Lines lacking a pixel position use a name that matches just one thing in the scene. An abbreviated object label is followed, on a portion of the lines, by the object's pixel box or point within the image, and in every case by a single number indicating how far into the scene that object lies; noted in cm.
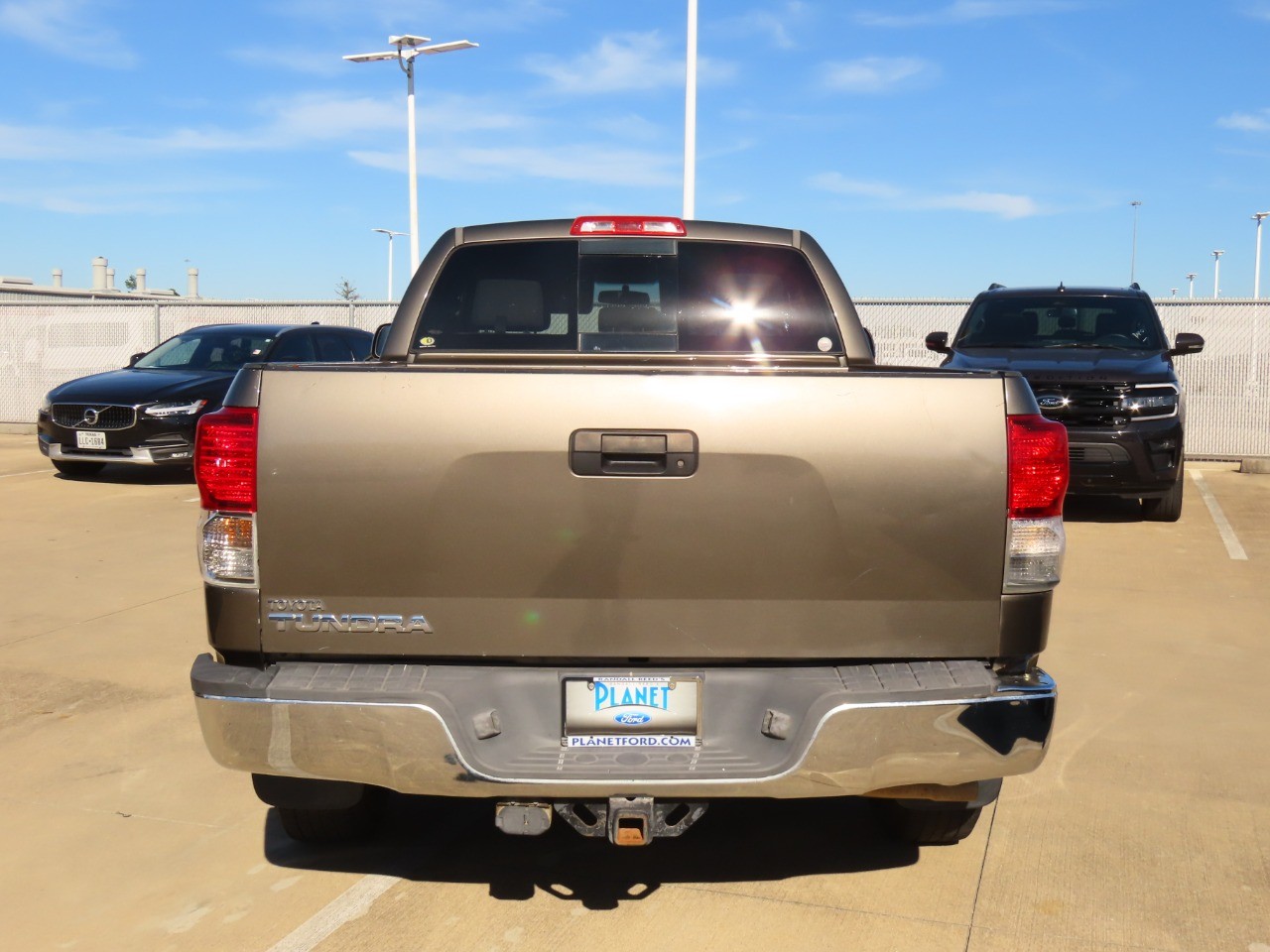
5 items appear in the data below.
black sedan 1279
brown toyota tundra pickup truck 300
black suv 1032
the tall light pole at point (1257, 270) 6544
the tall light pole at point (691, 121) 1753
